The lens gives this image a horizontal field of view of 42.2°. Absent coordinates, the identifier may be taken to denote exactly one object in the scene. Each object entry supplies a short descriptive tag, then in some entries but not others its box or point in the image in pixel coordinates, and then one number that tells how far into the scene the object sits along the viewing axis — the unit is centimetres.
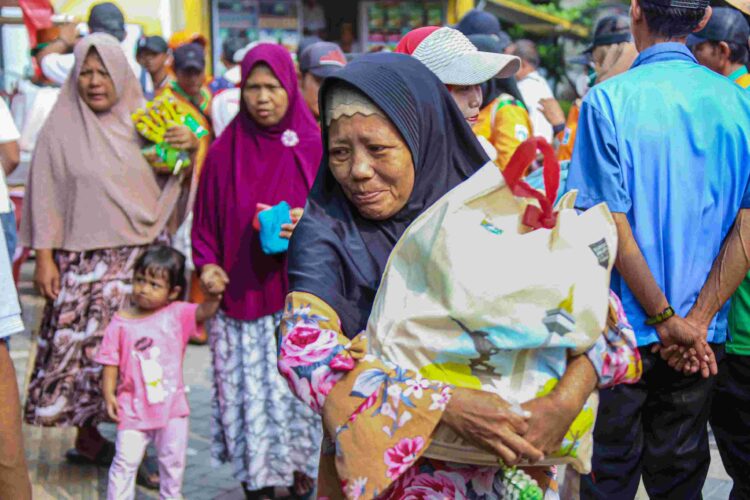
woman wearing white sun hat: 329
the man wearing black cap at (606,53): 482
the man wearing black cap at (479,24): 650
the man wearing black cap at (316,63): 580
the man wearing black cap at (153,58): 862
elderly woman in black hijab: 194
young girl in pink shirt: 448
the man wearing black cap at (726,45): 412
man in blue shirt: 314
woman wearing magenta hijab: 464
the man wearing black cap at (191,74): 821
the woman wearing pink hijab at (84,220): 505
